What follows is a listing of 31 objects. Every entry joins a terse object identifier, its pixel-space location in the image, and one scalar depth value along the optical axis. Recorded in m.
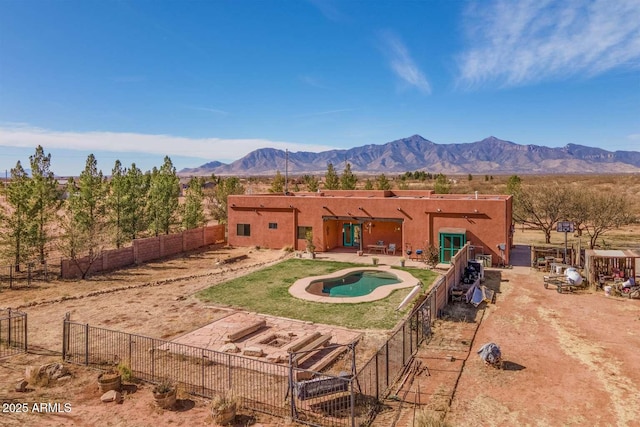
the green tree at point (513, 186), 46.12
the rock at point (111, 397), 10.53
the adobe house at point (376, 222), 27.38
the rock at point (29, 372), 11.45
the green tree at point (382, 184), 56.41
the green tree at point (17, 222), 25.03
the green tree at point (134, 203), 32.25
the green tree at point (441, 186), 54.03
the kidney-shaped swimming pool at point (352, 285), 20.23
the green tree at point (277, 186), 53.37
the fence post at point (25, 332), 13.63
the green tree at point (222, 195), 43.83
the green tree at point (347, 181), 57.16
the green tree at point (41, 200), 25.81
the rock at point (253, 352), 13.32
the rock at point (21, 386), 10.88
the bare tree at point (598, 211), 32.69
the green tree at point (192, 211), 36.28
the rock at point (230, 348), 13.63
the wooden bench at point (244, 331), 14.64
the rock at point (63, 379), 11.58
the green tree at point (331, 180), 58.41
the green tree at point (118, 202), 31.41
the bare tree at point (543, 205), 36.03
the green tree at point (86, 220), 25.81
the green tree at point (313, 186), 59.21
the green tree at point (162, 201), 34.62
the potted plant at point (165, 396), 10.18
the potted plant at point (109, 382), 10.90
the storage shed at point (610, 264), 21.34
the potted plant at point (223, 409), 9.45
